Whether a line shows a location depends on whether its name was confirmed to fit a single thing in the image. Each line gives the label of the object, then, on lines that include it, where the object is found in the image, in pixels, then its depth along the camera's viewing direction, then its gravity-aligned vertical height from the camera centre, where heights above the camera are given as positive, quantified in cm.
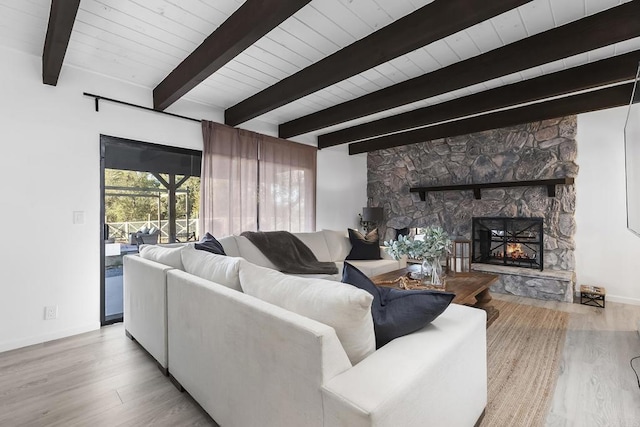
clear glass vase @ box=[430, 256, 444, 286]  261 -54
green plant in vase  251 -32
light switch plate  279 -8
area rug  170 -112
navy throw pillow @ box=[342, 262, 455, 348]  121 -41
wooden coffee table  255 -69
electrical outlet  264 -91
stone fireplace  404 +28
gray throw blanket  350 -53
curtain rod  287 +105
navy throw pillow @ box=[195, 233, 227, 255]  268 -33
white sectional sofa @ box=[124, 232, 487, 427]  93 -55
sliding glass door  307 +8
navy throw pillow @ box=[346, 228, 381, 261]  423 -51
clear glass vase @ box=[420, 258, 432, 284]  266 -54
